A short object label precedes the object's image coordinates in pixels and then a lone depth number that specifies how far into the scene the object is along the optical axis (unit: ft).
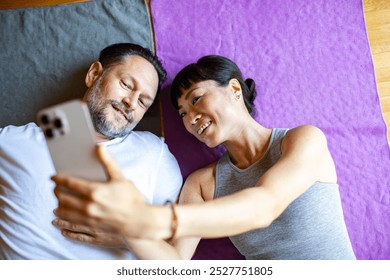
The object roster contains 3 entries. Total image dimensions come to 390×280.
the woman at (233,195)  1.57
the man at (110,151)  2.63
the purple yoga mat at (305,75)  3.34
